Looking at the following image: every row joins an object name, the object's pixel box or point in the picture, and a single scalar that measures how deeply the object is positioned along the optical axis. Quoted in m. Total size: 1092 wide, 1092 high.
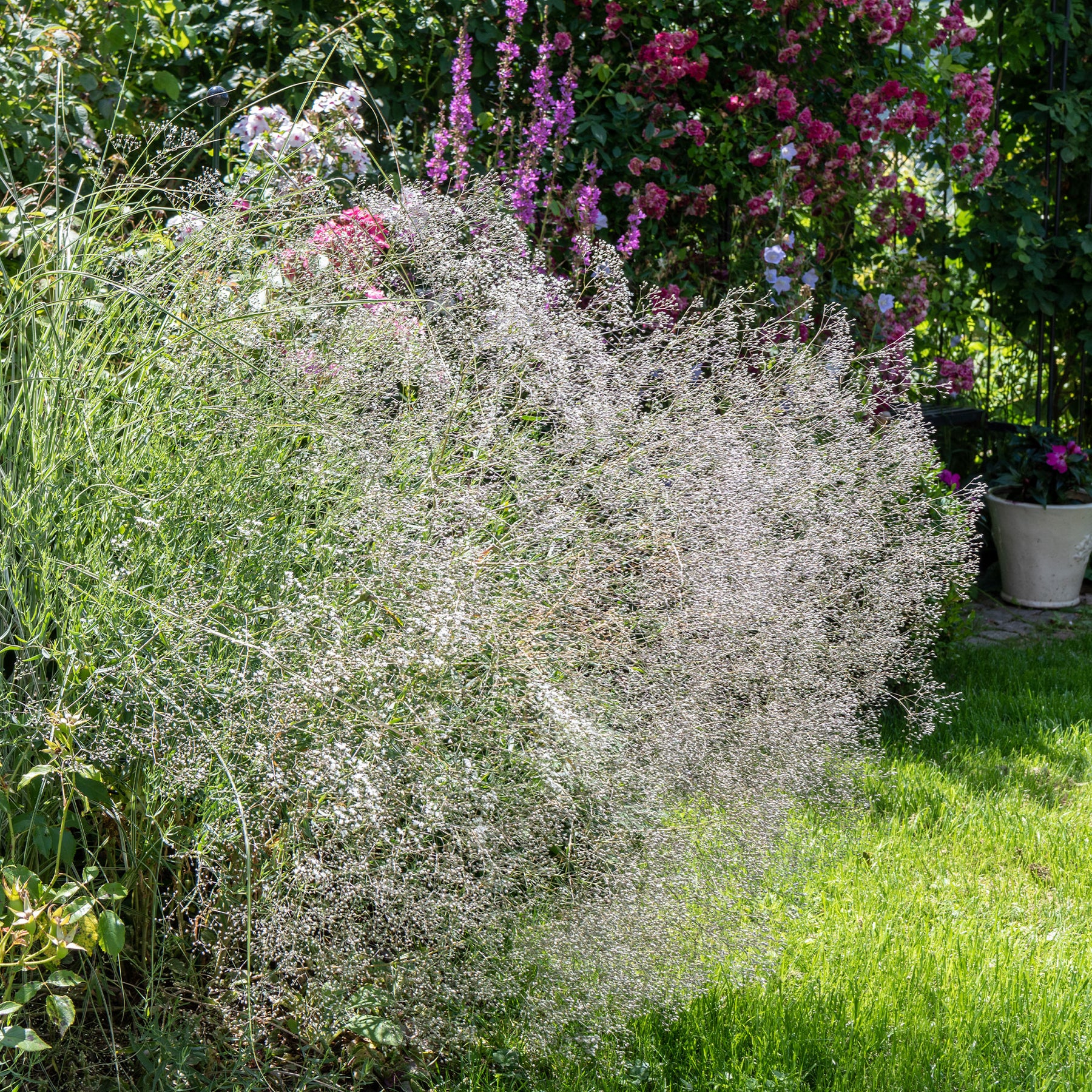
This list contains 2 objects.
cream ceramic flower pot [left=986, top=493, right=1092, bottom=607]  4.95
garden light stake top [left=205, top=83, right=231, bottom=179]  3.44
